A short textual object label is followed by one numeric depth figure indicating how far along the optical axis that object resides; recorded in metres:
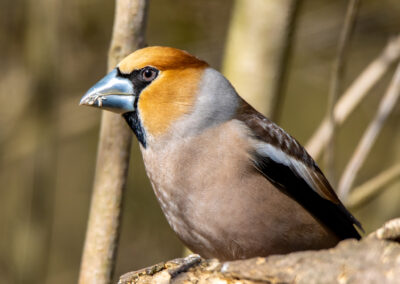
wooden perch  4.28
